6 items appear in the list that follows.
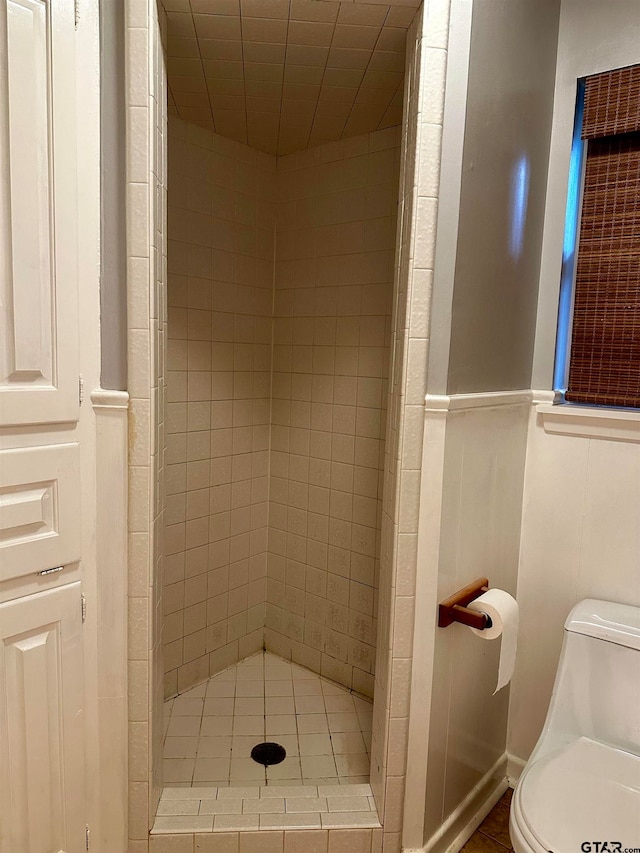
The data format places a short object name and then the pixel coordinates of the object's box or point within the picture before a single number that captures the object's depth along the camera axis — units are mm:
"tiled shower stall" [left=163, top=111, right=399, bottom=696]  2193
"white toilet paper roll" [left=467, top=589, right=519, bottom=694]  1521
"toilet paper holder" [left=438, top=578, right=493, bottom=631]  1499
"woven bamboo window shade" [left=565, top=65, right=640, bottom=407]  1635
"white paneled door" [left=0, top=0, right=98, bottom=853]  1160
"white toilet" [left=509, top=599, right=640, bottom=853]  1227
